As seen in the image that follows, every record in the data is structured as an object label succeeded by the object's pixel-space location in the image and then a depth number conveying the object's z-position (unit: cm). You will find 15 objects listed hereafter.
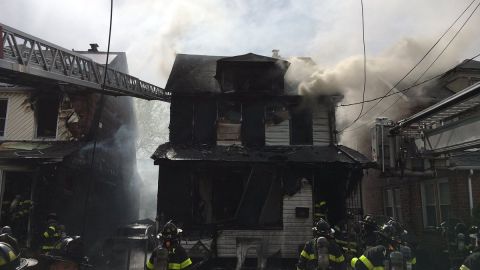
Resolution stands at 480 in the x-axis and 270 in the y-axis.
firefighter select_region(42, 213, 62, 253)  890
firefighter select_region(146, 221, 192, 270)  548
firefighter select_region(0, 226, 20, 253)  609
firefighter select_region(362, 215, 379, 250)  636
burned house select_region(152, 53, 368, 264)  1273
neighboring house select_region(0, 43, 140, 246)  1319
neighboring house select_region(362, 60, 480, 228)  791
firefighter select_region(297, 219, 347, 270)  579
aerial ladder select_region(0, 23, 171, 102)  879
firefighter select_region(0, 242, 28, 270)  528
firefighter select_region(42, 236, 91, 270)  675
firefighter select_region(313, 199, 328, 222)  1215
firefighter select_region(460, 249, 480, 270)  462
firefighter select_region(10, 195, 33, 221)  1289
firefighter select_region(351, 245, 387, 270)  536
